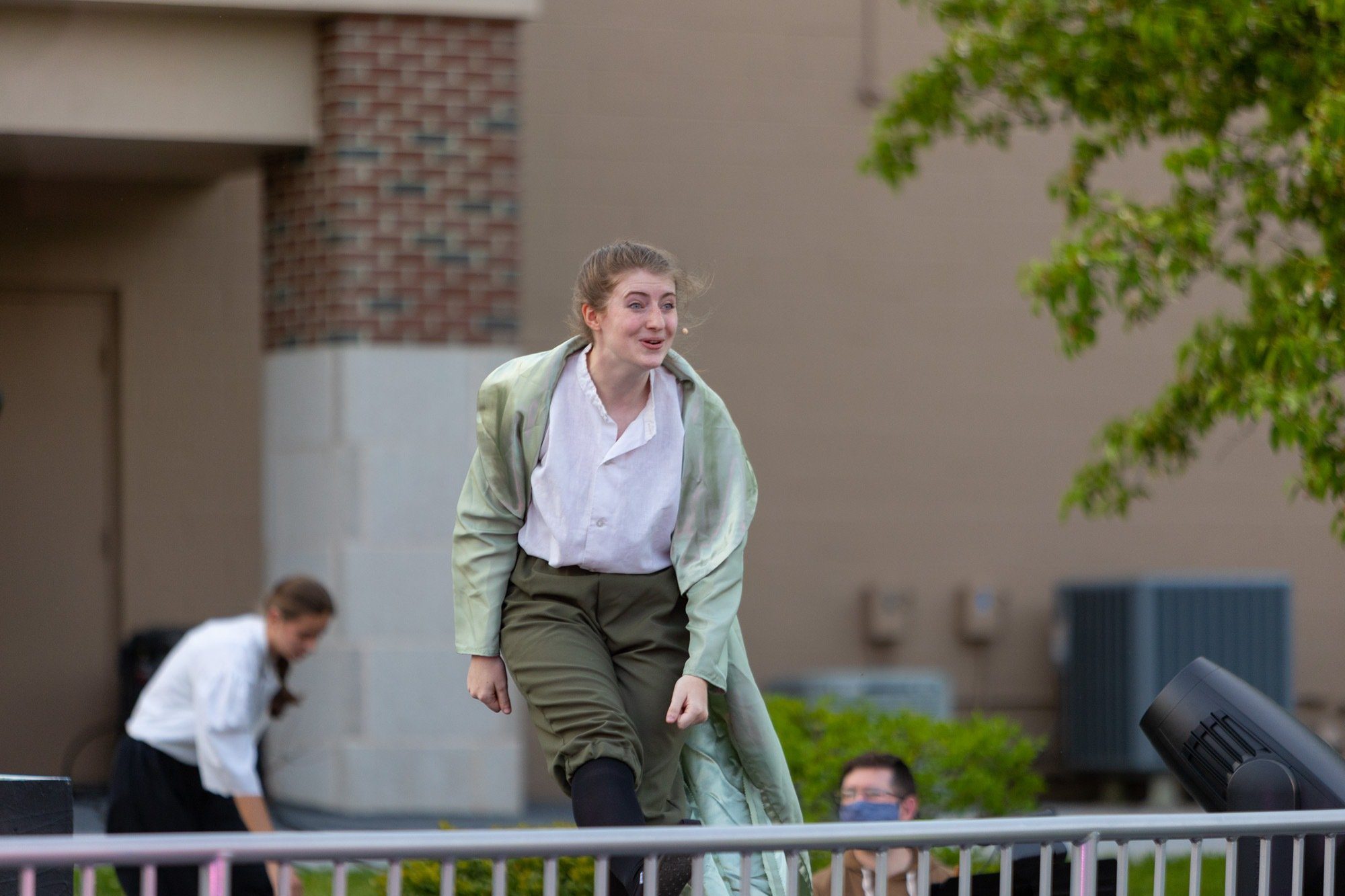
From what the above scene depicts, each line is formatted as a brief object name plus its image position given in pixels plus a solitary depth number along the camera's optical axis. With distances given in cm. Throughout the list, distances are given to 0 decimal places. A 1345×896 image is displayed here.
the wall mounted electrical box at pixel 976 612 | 2223
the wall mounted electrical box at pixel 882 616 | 2186
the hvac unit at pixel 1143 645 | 2142
